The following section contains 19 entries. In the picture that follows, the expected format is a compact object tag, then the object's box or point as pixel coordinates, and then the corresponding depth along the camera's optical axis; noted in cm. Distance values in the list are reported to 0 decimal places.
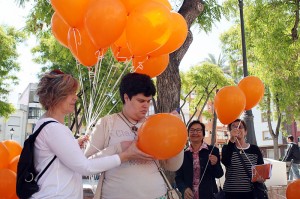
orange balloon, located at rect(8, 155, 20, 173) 462
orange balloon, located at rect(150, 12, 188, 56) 329
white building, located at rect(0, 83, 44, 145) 4266
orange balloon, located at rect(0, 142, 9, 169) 454
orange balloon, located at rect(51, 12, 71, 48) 353
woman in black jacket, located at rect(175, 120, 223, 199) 427
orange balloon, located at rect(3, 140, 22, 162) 491
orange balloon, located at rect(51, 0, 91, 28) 306
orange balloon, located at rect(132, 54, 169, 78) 348
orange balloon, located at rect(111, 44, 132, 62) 364
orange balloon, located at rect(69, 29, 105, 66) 334
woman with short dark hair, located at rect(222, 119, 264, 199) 438
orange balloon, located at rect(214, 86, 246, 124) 437
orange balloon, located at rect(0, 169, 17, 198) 412
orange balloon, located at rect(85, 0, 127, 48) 291
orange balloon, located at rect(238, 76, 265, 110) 478
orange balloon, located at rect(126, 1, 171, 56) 298
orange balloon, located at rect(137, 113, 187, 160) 253
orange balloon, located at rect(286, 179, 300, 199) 447
